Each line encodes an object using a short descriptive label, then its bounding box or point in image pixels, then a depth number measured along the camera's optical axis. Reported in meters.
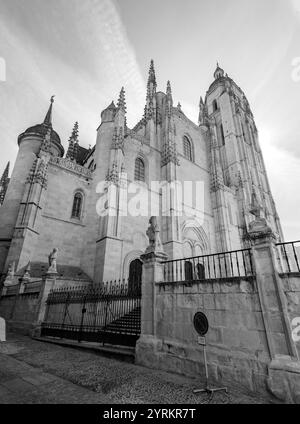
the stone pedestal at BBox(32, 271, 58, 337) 10.66
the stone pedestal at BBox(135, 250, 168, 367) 6.02
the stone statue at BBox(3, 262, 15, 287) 12.28
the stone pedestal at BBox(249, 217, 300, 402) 3.70
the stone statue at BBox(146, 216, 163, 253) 7.14
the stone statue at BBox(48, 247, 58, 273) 11.26
